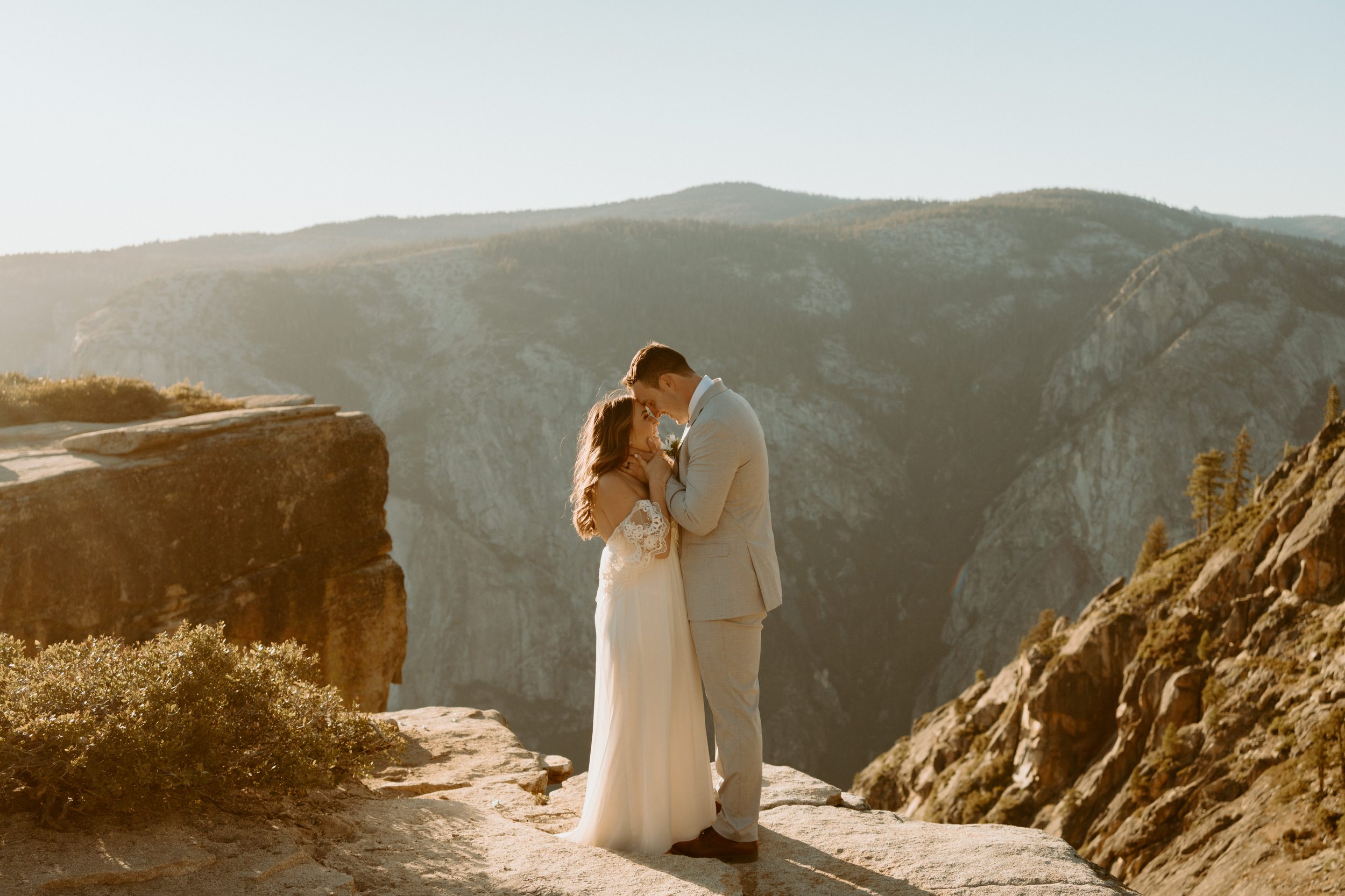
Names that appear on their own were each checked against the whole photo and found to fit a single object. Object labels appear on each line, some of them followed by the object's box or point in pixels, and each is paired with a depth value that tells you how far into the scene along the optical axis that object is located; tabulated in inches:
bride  228.2
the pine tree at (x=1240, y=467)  1657.2
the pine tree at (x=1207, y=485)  1759.4
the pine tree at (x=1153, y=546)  1463.7
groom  225.9
